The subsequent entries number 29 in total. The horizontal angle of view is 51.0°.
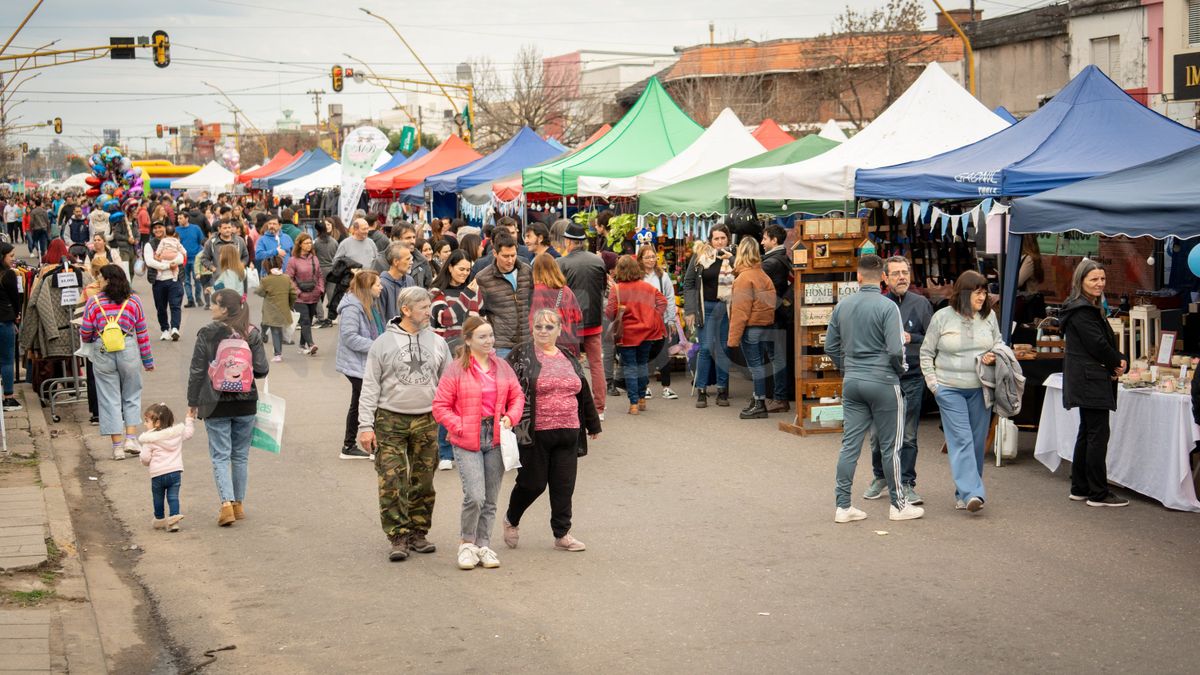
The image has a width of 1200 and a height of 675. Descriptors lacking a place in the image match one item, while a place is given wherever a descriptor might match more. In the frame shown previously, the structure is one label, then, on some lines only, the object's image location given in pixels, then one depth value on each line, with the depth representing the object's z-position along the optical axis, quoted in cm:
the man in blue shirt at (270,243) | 2038
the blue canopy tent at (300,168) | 4482
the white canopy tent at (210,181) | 5822
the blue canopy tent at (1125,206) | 940
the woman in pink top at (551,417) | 770
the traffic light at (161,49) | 3175
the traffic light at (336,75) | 4547
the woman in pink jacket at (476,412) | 742
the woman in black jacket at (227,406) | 877
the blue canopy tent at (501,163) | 2473
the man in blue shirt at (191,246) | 2419
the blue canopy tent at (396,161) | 3527
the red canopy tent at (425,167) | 2886
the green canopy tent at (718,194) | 1593
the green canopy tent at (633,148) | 1970
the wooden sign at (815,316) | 1239
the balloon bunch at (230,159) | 6750
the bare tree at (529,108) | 6209
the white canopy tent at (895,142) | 1375
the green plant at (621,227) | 1718
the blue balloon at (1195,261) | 884
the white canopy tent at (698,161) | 1795
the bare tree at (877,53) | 4603
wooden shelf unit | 1226
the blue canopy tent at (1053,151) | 1139
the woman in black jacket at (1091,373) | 900
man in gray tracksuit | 854
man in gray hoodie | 786
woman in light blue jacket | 1046
